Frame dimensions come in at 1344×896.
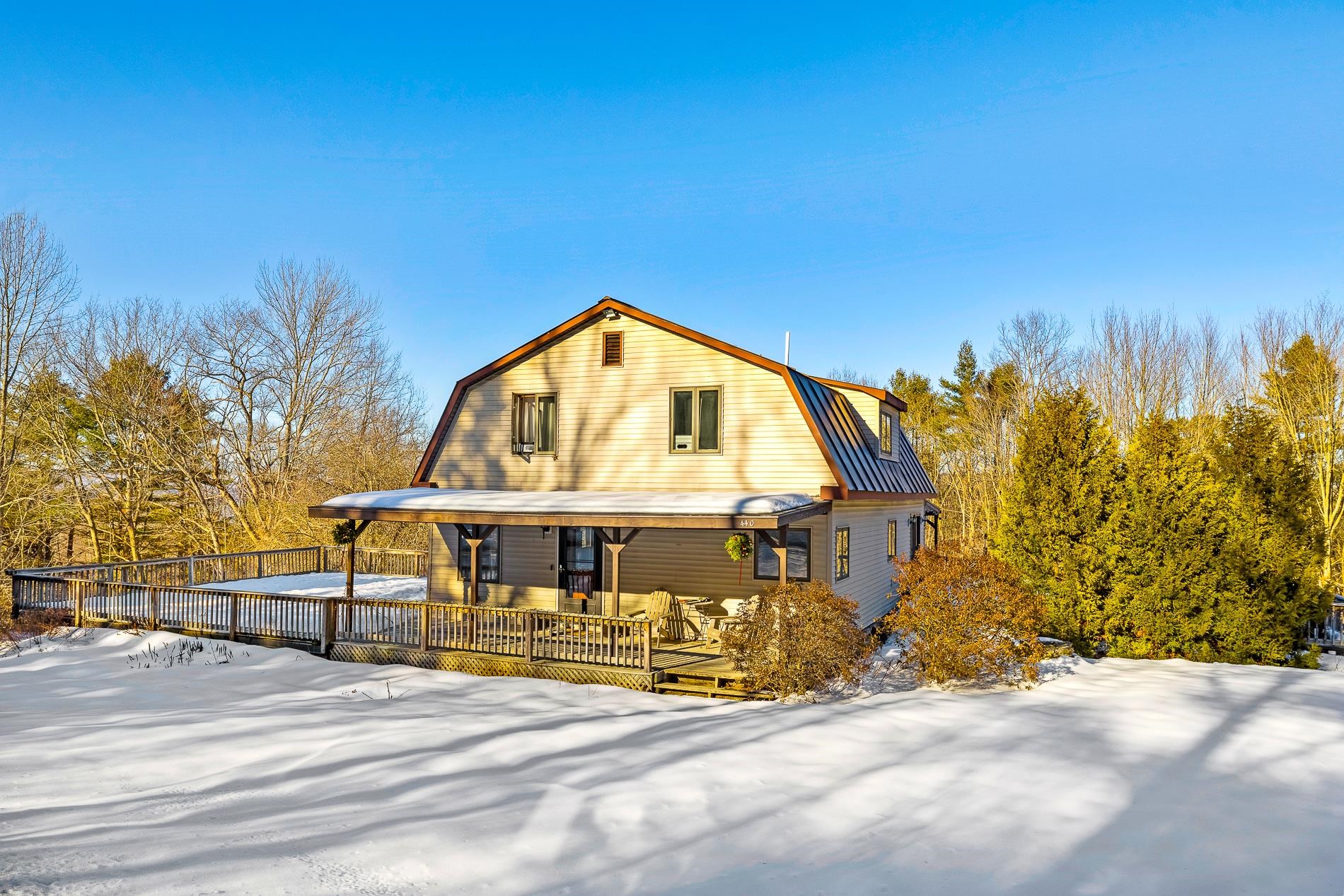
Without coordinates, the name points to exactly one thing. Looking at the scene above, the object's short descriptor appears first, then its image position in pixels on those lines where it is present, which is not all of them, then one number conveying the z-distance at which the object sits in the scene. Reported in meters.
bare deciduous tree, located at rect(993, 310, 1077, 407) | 32.84
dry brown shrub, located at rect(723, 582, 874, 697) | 10.33
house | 13.62
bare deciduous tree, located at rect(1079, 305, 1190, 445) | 29.69
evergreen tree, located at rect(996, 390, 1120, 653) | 12.99
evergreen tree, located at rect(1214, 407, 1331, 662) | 12.51
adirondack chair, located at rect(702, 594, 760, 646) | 12.98
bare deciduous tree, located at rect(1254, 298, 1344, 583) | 24.16
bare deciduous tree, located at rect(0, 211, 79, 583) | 22.91
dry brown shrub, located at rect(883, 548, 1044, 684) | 10.58
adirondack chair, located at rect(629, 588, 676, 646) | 13.63
